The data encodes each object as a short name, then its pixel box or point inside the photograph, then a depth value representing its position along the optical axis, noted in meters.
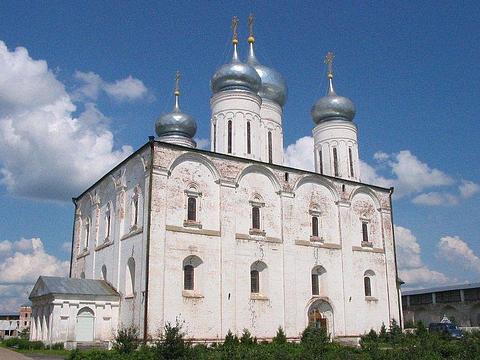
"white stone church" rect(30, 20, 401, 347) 23.00
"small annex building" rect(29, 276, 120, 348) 22.91
